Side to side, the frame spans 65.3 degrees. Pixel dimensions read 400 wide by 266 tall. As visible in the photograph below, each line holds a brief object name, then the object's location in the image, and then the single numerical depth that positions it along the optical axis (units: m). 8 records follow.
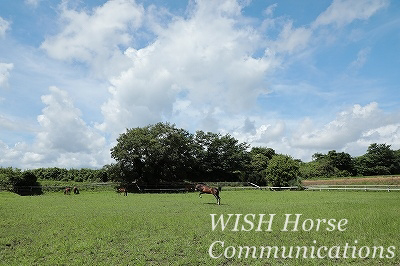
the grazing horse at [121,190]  40.89
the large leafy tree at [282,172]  48.78
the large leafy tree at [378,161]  89.88
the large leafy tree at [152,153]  46.50
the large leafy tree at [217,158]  61.03
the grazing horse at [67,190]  41.31
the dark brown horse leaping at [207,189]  23.43
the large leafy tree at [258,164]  56.03
